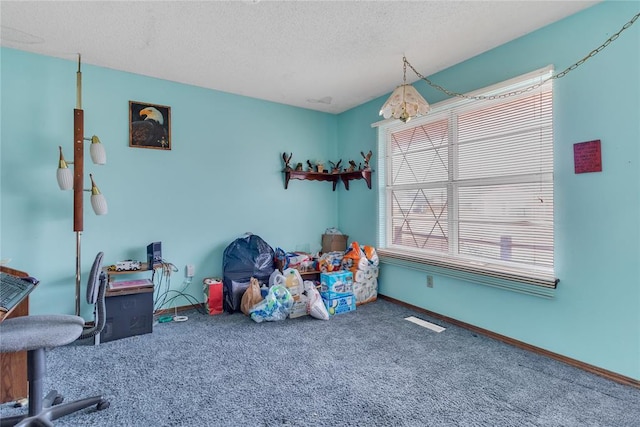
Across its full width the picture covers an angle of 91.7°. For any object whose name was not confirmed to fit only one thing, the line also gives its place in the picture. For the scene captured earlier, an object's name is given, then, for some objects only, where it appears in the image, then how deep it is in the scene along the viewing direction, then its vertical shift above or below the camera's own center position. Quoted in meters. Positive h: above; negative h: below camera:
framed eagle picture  3.15 +0.96
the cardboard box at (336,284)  3.35 -0.75
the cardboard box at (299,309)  3.17 -0.95
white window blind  2.46 +0.26
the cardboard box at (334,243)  4.31 -0.37
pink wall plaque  2.11 +0.40
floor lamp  2.56 +0.34
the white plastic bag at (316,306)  3.12 -0.91
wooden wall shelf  4.01 +0.55
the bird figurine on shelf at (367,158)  3.97 +0.74
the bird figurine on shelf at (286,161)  4.06 +0.73
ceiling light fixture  2.55 +0.92
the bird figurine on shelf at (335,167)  4.39 +0.71
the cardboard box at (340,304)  3.32 -0.96
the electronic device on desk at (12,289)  1.44 -0.38
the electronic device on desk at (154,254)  3.03 -0.36
